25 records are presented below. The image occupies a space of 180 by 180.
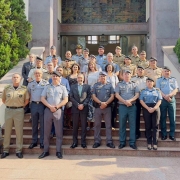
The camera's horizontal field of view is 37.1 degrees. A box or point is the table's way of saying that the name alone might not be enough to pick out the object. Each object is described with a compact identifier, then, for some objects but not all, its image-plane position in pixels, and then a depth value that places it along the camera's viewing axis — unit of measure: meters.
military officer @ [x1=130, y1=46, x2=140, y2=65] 9.02
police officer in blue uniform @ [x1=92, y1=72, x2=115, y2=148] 6.62
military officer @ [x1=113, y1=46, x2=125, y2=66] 8.93
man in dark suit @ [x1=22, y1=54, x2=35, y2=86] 7.89
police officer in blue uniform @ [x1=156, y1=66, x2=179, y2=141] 6.82
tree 9.66
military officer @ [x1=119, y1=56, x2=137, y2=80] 8.03
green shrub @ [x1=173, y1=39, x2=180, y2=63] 10.77
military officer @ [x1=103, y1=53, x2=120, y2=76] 8.01
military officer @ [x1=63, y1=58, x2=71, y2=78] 7.57
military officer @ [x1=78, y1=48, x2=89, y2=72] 8.46
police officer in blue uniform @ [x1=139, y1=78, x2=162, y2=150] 6.44
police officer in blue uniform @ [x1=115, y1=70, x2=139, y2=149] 6.54
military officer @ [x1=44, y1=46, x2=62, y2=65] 8.82
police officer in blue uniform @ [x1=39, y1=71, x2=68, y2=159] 6.32
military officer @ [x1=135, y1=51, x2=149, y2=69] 8.60
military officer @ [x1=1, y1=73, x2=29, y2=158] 6.38
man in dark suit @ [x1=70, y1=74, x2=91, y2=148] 6.61
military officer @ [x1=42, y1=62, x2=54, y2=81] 7.22
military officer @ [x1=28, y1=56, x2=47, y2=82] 7.33
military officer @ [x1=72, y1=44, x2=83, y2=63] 8.88
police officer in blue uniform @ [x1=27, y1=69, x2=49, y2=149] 6.50
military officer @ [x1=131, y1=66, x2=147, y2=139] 6.94
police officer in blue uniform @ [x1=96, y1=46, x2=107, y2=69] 8.82
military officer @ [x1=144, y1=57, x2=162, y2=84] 7.68
